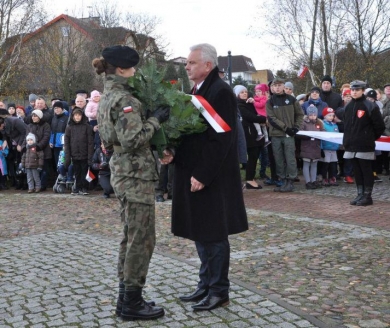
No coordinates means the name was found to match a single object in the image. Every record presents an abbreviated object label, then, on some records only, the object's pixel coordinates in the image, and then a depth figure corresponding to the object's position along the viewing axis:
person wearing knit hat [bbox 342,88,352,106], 14.06
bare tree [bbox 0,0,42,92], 43.41
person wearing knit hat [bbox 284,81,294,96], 13.09
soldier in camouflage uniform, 4.57
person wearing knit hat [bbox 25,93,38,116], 16.91
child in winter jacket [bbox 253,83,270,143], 12.74
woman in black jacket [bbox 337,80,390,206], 10.04
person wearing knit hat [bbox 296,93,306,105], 14.45
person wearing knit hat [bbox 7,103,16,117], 16.21
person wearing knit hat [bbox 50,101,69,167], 13.55
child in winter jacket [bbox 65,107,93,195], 12.37
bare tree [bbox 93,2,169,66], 48.44
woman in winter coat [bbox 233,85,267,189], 12.25
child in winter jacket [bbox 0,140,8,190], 14.37
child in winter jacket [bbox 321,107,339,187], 12.65
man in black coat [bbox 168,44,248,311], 4.85
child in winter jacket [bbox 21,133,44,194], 13.36
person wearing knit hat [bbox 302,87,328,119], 13.22
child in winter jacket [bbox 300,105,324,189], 12.36
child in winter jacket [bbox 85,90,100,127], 12.63
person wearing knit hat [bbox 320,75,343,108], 14.07
